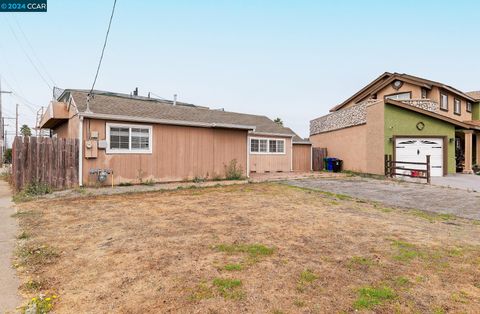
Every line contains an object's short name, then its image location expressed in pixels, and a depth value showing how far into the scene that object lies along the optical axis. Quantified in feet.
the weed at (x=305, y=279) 9.40
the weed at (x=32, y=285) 9.33
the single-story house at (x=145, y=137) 35.37
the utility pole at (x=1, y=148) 100.79
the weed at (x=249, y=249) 12.63
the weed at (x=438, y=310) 7.92
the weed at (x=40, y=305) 7.92
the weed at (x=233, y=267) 10.83
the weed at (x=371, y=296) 8.20
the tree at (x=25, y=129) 198.49
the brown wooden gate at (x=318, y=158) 73.72
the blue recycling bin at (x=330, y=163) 68.82
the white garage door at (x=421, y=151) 54.03
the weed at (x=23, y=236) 15.08
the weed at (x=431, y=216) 20.54
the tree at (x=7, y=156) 105.38
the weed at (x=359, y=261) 11.35
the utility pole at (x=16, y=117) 131.00
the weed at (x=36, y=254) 11.76
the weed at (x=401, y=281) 9.64
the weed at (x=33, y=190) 28.71
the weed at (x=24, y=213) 20.52
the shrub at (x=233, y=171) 47.24
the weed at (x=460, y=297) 8.63
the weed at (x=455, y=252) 12.62
